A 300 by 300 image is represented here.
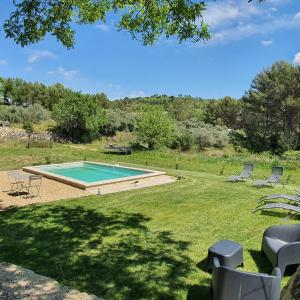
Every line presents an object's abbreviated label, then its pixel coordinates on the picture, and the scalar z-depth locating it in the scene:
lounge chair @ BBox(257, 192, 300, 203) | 9.87
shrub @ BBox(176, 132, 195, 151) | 33.69
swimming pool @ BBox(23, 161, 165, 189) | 17.09
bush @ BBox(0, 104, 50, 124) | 41.25
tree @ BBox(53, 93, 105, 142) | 36.69
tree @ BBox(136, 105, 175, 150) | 29.67
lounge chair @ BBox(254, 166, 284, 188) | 13.70
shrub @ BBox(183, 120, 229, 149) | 36.75
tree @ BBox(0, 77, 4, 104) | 47.53
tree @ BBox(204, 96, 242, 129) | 57.03
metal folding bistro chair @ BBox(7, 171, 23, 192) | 12.64
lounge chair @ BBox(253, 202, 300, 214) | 8.76
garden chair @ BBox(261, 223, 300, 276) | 5.32
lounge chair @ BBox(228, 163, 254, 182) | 15.05
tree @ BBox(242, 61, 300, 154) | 40.59
